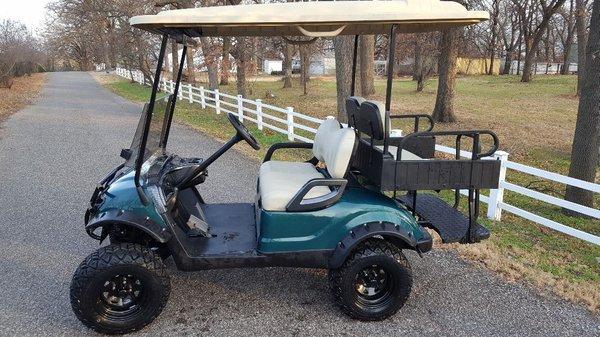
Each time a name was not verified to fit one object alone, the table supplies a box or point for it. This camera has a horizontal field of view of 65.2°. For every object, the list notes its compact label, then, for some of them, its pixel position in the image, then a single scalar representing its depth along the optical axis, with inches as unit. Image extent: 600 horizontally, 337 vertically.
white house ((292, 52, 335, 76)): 2137.8
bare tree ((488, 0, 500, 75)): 795.3
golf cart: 115.6
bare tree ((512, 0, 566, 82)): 1021.7
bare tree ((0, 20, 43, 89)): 897.5
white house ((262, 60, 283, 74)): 2095.2
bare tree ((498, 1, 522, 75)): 1560.2
